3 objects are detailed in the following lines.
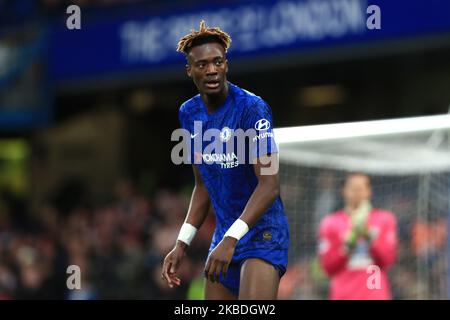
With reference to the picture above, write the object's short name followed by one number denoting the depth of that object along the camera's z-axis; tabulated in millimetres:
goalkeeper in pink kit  15750
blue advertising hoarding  24422
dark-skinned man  9367
